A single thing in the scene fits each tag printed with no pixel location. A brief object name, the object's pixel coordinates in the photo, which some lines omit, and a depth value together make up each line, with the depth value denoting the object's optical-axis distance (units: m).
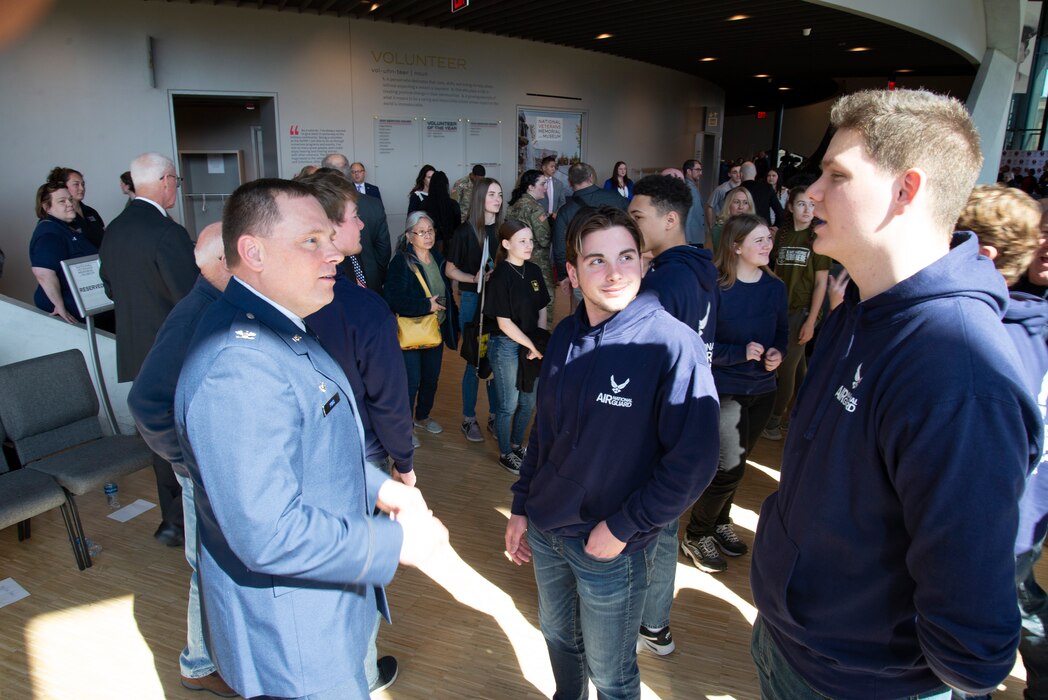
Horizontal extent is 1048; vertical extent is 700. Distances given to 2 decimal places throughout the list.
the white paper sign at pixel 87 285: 4.00
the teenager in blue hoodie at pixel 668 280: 2.37
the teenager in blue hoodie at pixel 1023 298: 1.72
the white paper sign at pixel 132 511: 3.62
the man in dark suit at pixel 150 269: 3.33
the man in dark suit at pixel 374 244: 4.70
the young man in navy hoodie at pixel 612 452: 1.62
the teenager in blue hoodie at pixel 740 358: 2.92
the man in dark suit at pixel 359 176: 7.82
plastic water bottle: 3.74
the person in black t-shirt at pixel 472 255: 4.63
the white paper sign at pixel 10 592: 2.90
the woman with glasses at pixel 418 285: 4.04
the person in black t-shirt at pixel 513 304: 3.74
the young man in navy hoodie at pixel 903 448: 0.94
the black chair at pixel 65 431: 3.14
